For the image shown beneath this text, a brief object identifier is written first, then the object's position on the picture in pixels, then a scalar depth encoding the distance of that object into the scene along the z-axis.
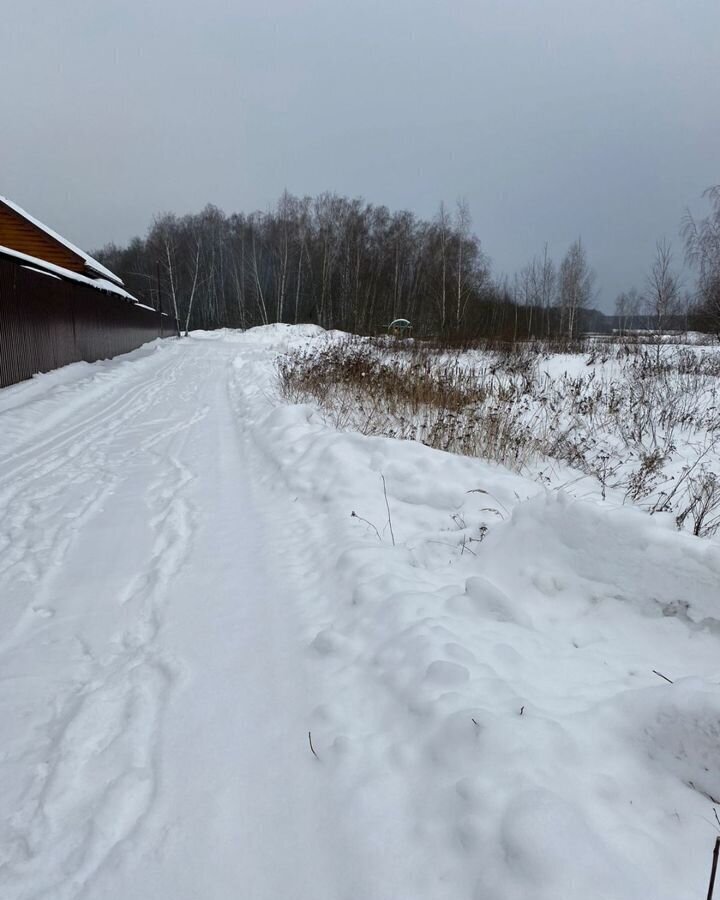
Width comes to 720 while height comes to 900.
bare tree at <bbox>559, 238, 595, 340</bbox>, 35.97
